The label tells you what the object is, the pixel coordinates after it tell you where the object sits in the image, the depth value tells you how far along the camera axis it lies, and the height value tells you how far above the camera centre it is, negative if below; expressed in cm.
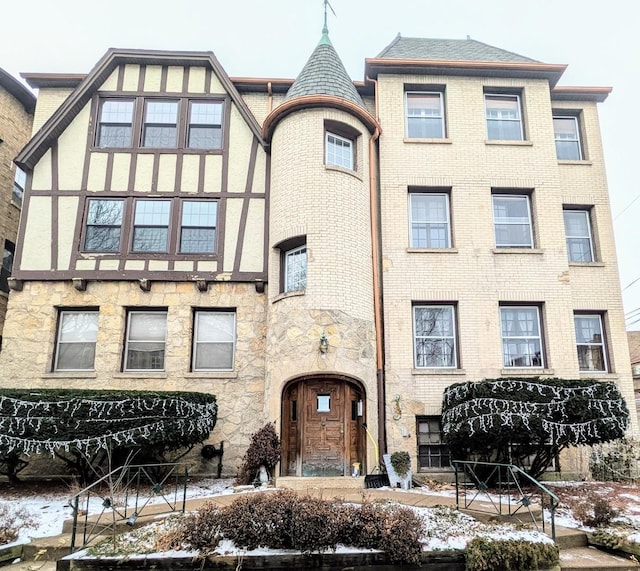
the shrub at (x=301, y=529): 598 -129
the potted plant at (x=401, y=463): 997 -87
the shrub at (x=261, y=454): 993 -70
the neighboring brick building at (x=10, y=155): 1448 +722
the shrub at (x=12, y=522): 665 -147
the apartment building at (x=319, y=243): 1134 +411
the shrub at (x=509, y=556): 593 -156
